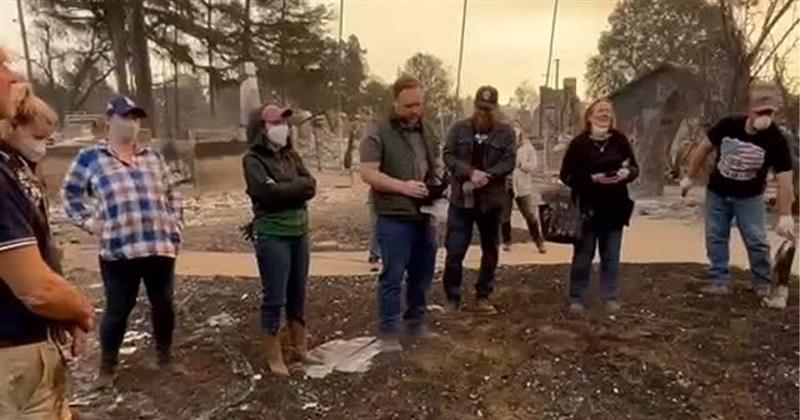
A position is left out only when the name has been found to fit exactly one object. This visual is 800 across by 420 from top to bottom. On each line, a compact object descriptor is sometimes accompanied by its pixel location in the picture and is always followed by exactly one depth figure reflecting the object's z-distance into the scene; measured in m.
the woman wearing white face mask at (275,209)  4.31
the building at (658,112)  16.14
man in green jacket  4.57
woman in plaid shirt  4.15
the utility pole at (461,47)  19.67
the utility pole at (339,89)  23.22
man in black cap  5.29
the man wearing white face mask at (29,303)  2.13
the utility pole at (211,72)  22.75
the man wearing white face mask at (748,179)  5.66
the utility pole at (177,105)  24.63
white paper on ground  4.47
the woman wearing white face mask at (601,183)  5.35
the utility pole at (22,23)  22.18
